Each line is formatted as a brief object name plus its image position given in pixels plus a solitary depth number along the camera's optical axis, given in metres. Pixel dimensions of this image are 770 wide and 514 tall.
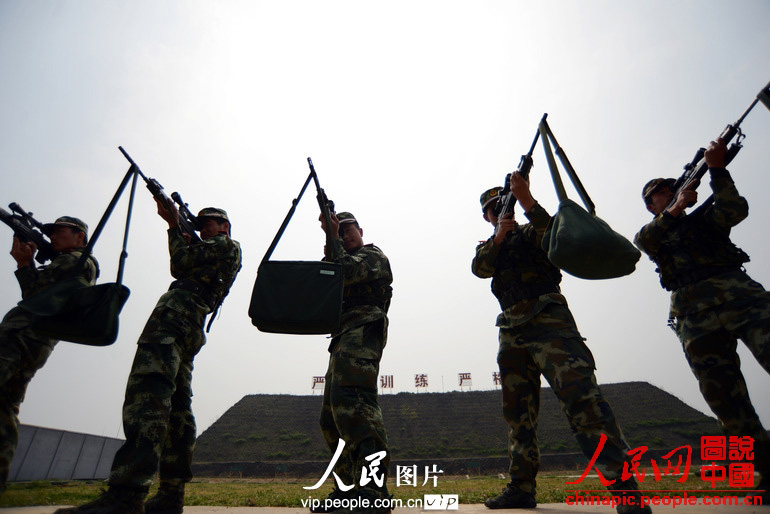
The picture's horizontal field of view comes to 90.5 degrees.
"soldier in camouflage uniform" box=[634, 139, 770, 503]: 3.13
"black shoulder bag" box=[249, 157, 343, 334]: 2.70
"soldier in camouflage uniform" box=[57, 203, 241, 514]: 2.51
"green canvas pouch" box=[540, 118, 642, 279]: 2.34
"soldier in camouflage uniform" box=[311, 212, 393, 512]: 2.69
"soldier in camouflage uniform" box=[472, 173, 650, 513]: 2.77
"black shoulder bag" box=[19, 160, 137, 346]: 2.72
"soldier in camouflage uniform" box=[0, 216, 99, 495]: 3.55
